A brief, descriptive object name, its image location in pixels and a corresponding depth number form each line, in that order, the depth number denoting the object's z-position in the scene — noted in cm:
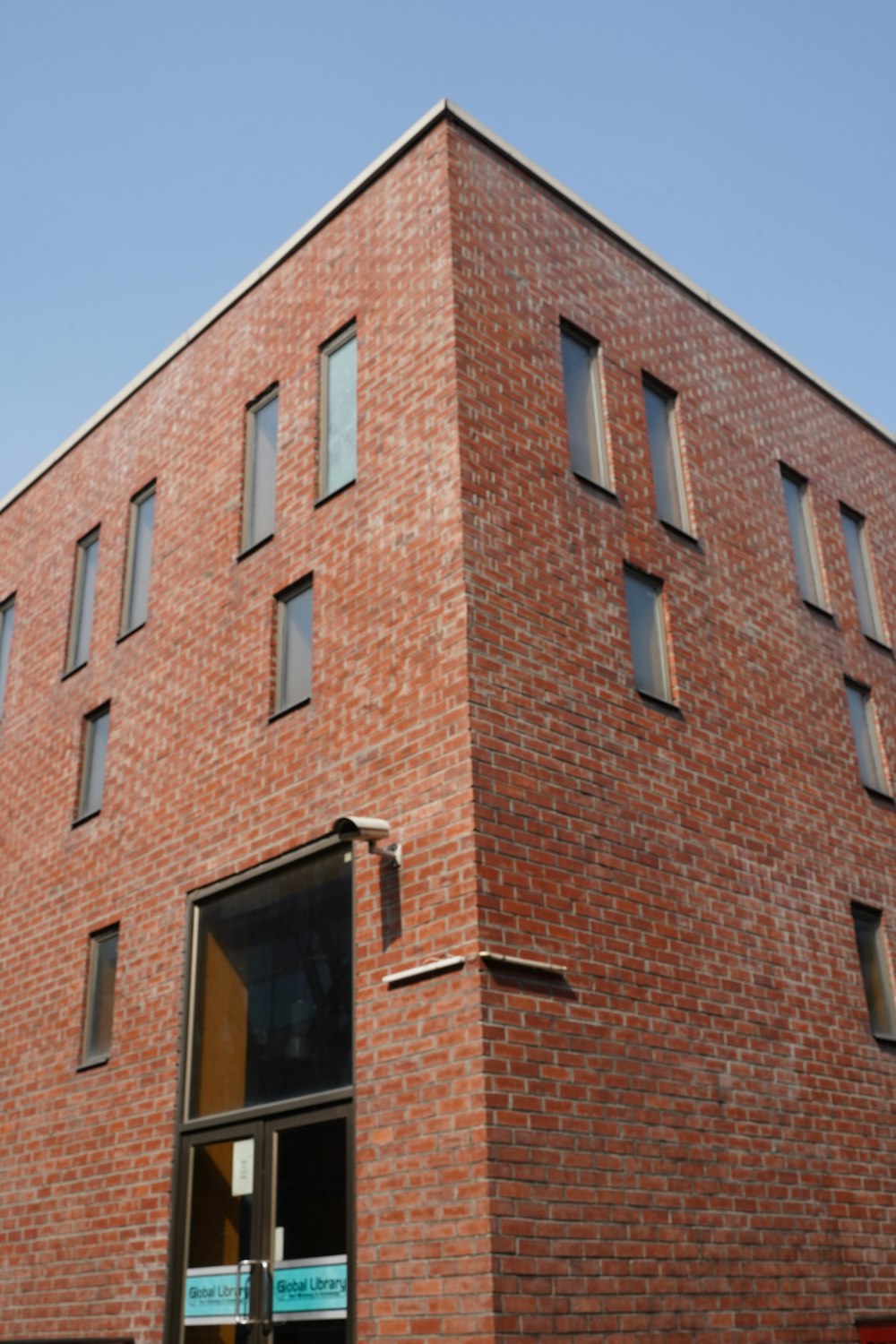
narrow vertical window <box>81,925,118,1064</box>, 1270
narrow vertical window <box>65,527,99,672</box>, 1537
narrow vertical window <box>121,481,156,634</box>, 1459
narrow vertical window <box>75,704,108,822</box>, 1414
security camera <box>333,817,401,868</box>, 968
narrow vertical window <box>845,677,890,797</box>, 1411
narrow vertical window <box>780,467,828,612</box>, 1464
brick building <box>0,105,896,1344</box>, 916
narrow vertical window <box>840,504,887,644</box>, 1544
